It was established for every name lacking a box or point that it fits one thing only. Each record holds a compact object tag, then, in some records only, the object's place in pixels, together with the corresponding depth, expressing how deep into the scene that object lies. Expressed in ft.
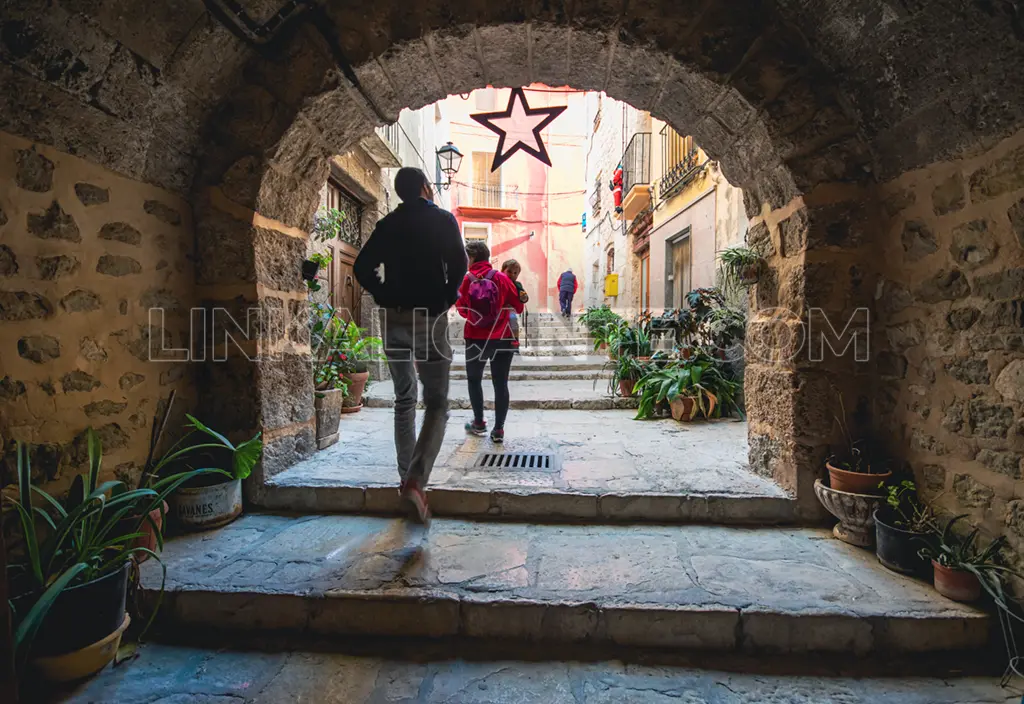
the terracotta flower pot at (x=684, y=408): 13.07
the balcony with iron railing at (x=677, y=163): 19.16
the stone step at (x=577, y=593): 5.15
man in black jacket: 6.79
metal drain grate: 9.01
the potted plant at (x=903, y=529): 5.87
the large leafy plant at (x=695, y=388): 13.24
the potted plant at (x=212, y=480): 7.06
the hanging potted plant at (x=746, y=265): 8.38
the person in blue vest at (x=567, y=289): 39.78
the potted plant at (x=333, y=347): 10.98
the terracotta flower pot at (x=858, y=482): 6.58
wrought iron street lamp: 21.74
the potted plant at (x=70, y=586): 4.53
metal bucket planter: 7.04
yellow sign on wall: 35.06
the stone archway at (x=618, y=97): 5.61
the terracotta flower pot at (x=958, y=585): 5.30
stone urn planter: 6.46
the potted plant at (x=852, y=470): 6.59
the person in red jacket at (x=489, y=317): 10.28
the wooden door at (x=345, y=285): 16.35
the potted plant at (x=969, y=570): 5.13
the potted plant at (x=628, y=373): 15.23
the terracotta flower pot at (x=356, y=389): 13.83
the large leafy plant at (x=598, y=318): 29.07
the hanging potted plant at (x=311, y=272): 9.09
